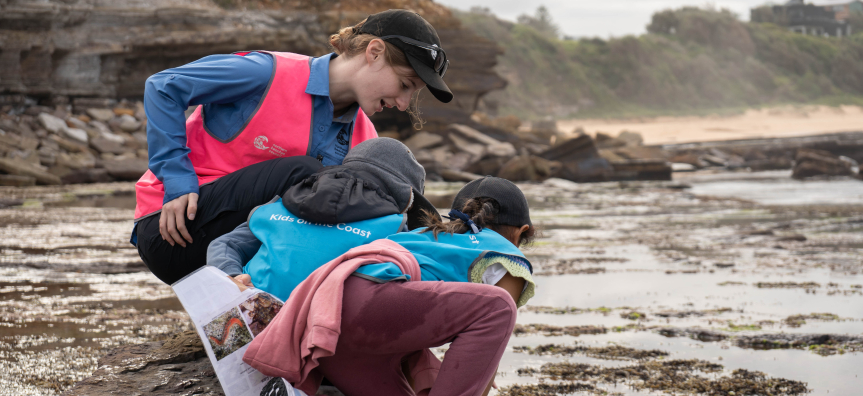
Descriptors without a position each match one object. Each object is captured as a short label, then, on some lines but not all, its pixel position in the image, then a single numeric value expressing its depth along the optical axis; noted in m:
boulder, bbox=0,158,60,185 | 12.56
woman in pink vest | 2.41
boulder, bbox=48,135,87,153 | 15.13
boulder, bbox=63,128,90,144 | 15.64
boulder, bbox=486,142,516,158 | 20.47
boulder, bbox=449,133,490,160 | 20.12
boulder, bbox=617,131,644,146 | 30.77
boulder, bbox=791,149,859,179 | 20.83
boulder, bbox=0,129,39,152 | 13.98
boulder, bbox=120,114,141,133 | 17.19
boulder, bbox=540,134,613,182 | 19.31
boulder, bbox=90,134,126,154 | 15.69
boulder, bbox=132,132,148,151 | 16.48
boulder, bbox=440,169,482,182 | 17.56
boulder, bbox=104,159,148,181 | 14.55
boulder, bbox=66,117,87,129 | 16.42
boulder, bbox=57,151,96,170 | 14.21
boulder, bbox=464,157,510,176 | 19.47
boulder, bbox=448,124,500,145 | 21.12
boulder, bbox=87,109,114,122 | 17.31
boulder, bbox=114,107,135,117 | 17.80
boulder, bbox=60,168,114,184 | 13.76
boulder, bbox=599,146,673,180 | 20.02
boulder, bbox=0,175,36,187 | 12.34
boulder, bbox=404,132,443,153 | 20.02
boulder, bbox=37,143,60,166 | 14.09
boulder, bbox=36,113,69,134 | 15.73
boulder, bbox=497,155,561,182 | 18.47
